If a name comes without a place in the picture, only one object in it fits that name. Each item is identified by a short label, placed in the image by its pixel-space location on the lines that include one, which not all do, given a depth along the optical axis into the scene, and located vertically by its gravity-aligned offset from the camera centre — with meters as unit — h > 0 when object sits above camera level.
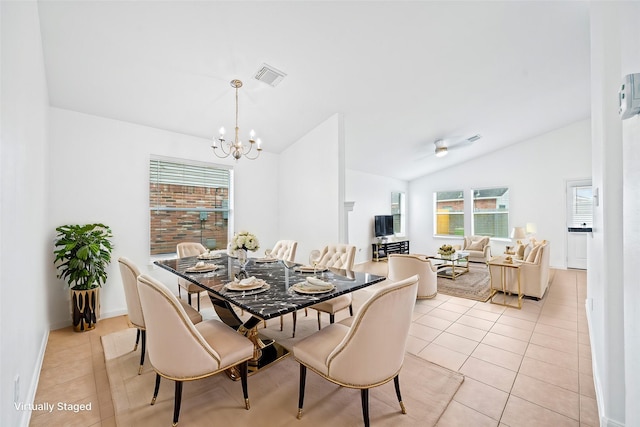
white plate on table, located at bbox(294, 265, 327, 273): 2.52 -0.54
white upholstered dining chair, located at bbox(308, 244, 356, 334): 2.67 -0.57
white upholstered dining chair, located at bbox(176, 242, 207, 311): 3.65 -0.53
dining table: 1.82 -0.58
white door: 6.29 -0.06
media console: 7.66 -1.03
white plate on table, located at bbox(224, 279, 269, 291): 2.01 -0.55
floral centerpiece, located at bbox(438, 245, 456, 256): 5.87 -0.82
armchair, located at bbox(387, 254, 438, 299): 3.93 -0.85
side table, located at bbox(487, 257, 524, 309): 3.98 -1.01
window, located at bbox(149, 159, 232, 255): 4.01 +0.15
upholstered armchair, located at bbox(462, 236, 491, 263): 6.91 -0.91
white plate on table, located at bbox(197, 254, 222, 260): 3.26 -0.53
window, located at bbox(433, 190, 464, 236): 8.25 +0.02
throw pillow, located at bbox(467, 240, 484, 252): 7.18 -0.87
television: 7.67 -0.33
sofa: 4.09 -0.96
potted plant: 3.02 -0.60
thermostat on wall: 0.84 +0.38
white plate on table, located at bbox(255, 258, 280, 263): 3.22 -0.56
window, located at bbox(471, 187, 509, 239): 7.44 +0.05
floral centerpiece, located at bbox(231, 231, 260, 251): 2.68 -0.29
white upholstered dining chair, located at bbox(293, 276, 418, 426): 1.49 -0.78
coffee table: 5.66 -1.18
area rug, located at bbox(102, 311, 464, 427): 1.77 -1.36
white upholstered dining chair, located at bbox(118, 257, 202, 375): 2.22 -0.76
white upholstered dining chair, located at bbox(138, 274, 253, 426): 1.60 -0.81
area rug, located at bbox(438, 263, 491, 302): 4.49 -1.35
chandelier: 3.08 +1.09
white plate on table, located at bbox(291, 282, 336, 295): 1.96 -0.56
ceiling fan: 5.84 +1.58
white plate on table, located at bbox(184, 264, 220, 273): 2.64 -0.55
